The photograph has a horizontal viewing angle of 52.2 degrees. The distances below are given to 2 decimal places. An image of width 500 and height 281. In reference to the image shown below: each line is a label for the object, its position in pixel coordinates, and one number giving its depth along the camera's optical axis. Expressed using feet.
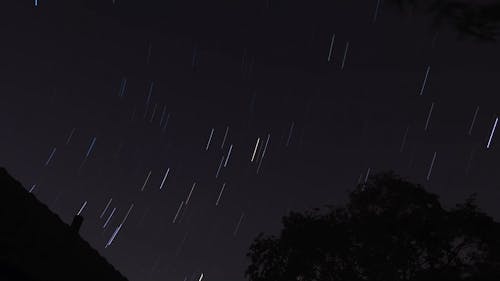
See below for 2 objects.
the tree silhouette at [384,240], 70.44
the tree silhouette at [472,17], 20.18
